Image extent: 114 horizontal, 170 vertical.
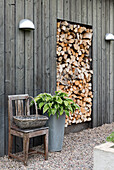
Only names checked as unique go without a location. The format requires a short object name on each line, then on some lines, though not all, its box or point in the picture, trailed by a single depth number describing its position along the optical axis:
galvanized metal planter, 3.32
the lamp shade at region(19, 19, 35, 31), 3.27
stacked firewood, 4.07
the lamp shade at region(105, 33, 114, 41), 4.91
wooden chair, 2.79
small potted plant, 3.20
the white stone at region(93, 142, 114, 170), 1.96
